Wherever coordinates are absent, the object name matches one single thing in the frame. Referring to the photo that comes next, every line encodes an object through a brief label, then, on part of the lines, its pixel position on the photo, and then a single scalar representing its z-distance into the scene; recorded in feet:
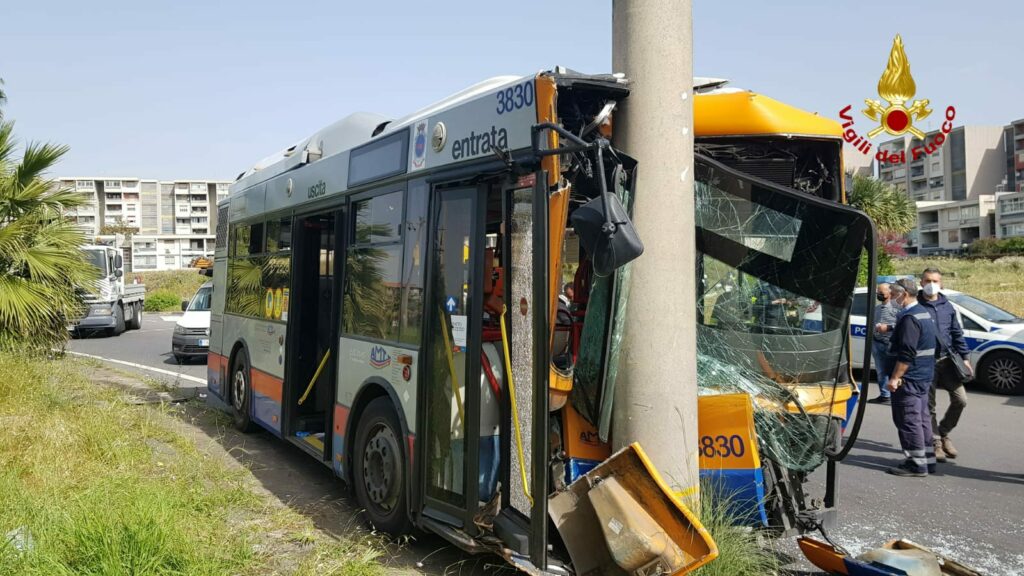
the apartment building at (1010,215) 306.55
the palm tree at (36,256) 35.47
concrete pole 14.90
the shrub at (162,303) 139.64
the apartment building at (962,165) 373.61
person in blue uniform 25.08
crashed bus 13.44
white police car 40.86
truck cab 78.74
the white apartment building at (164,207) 483.51
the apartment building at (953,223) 332.39
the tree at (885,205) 91.81
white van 54.95
